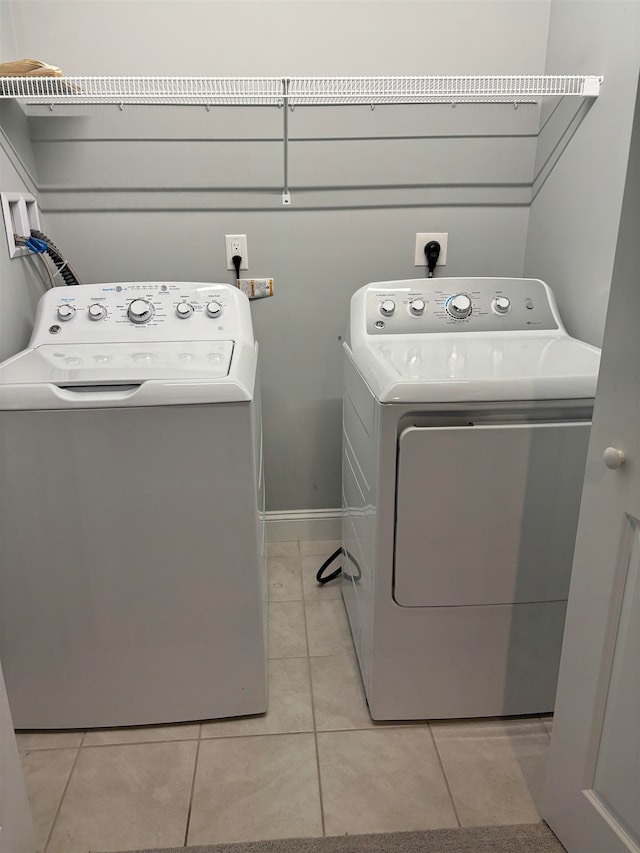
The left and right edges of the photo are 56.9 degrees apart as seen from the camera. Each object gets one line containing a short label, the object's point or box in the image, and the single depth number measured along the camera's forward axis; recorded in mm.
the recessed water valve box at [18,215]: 1717
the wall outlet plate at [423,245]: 2146
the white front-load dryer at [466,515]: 1323
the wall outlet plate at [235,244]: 2094
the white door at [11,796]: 1074
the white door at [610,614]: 956
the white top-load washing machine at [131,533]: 1323
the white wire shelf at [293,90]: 1677
